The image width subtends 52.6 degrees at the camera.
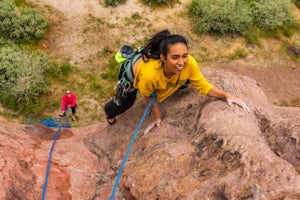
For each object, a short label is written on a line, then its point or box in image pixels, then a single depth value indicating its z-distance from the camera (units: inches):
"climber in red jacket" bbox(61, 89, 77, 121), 368.4
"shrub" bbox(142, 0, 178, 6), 534.9
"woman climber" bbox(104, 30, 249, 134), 158.2
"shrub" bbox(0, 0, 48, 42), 459.2
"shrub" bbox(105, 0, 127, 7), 522.3
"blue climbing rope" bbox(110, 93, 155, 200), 189.9
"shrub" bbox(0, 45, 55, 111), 406.3
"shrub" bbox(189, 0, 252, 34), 515.2
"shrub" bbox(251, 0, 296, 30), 541.6
